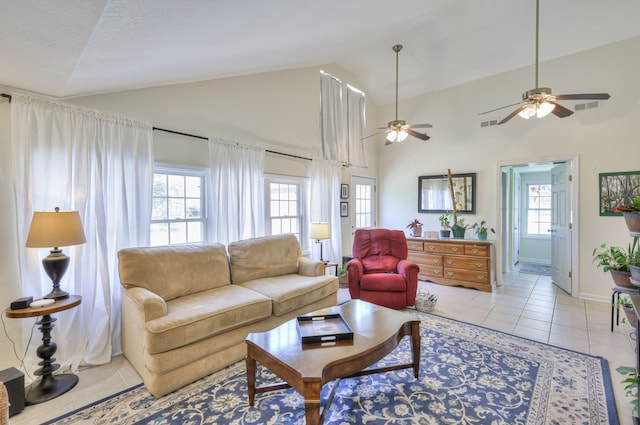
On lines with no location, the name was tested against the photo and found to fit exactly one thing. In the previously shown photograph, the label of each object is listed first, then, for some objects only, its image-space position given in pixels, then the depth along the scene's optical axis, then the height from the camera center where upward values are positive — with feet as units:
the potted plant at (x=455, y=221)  16.70 -0.63
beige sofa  6.92 -2.68
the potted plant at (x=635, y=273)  5.73 -1.29
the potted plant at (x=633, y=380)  5.72 -3.43
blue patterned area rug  6.04 -4.36
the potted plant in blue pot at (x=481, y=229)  15.89 -1.09
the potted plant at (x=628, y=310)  7.81 -2.97
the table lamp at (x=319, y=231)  13.88 -0.98
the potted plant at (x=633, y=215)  5.91 -0.11
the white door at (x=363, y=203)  19.08 +0.57
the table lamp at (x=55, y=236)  6.71 -0.59
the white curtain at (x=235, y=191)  11.50 +0.84
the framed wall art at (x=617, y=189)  12.50 +0.95
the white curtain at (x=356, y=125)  18.51 +5.70
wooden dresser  15.03 -2.83
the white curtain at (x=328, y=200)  15.99 +0.62
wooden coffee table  4.94 -2.82
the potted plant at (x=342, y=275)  15.64 -3.55
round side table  6.64 -3.82
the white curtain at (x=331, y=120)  16.62 +5.46
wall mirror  17.11 +1.10
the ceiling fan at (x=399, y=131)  12.85 +3.66
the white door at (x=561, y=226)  14.49 -0.86
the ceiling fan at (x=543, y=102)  8.70 +3.41
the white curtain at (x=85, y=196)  7.48 +0.47
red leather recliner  12.09 -3.00
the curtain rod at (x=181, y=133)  10.09 +2.93
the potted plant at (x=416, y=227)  18.07 -1.05
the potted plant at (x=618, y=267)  8.93 -1.88
